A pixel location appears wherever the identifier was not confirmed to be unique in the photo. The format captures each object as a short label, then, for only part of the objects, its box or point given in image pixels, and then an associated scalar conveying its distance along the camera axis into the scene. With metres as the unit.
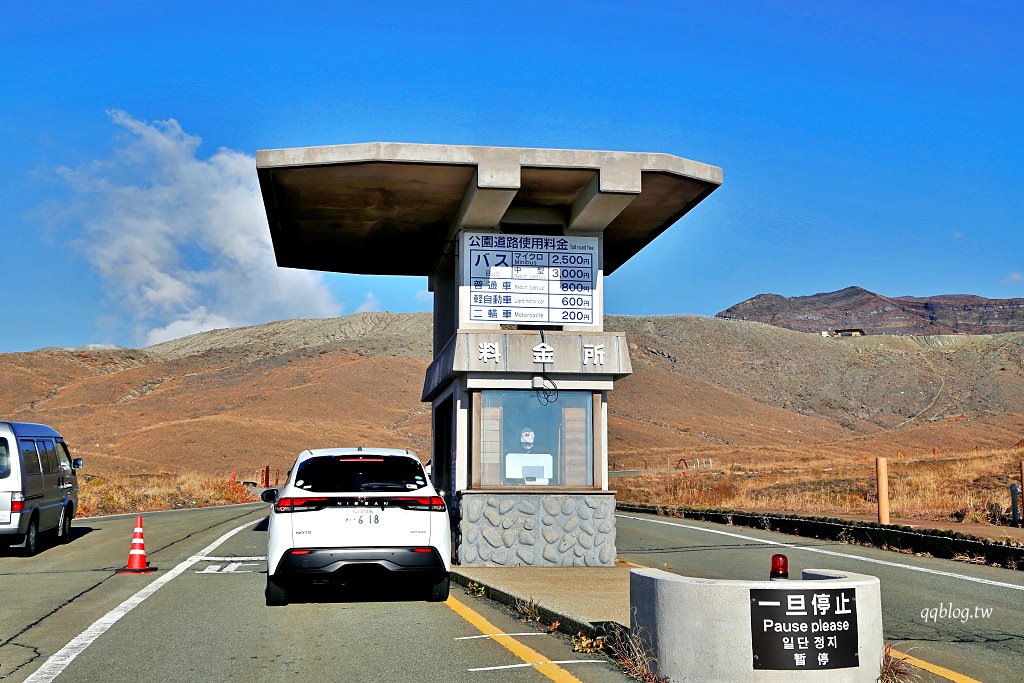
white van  16.25
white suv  10.28
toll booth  14.79
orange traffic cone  14.33
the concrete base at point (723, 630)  5.98
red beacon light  6.18
